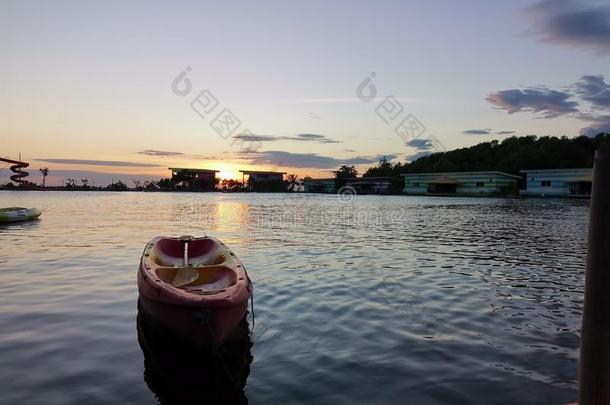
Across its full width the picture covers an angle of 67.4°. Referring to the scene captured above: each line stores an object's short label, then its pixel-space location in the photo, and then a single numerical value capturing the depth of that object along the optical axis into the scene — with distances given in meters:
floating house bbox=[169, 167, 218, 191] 170.50
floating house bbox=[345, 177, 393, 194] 133.75
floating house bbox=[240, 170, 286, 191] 177.62
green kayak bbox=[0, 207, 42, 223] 30.44
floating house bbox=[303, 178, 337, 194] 152.76
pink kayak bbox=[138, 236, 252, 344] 6.87
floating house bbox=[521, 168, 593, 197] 82.94
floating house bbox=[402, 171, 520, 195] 97.94
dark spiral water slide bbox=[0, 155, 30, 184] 53.22
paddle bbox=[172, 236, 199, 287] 9.87
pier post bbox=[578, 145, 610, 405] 3.26
